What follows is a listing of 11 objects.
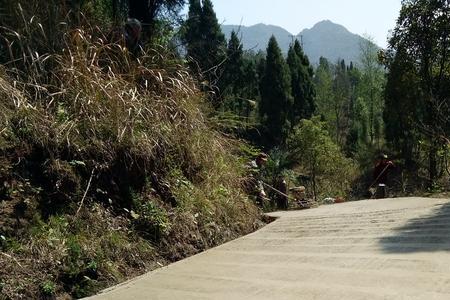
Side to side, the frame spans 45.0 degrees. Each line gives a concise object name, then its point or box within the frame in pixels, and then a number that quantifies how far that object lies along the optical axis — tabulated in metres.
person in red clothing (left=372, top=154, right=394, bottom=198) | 11.44
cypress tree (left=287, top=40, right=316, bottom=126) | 42.88
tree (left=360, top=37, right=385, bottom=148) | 45.59
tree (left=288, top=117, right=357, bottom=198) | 28.02
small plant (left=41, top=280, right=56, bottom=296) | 3.89
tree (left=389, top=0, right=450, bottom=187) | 19.25
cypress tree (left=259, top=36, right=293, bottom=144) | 39.66
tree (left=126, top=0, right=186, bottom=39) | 7.46
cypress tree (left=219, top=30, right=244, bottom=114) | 32.69
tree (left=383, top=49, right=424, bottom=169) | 20.77
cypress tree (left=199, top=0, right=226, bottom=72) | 35.27
